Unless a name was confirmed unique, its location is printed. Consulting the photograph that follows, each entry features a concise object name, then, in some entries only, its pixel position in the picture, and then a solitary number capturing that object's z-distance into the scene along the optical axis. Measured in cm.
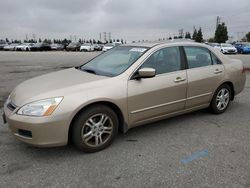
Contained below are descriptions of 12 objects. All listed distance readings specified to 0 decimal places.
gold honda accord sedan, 241
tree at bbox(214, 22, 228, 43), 5142
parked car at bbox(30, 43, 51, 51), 3210
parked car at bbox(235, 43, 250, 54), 2554
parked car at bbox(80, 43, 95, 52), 3114
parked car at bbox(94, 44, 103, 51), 3266
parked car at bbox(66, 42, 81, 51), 3264
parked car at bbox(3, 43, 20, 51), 3382
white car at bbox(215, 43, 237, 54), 2342
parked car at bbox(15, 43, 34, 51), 3259
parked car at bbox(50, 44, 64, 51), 3577
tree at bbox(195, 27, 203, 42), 5976
